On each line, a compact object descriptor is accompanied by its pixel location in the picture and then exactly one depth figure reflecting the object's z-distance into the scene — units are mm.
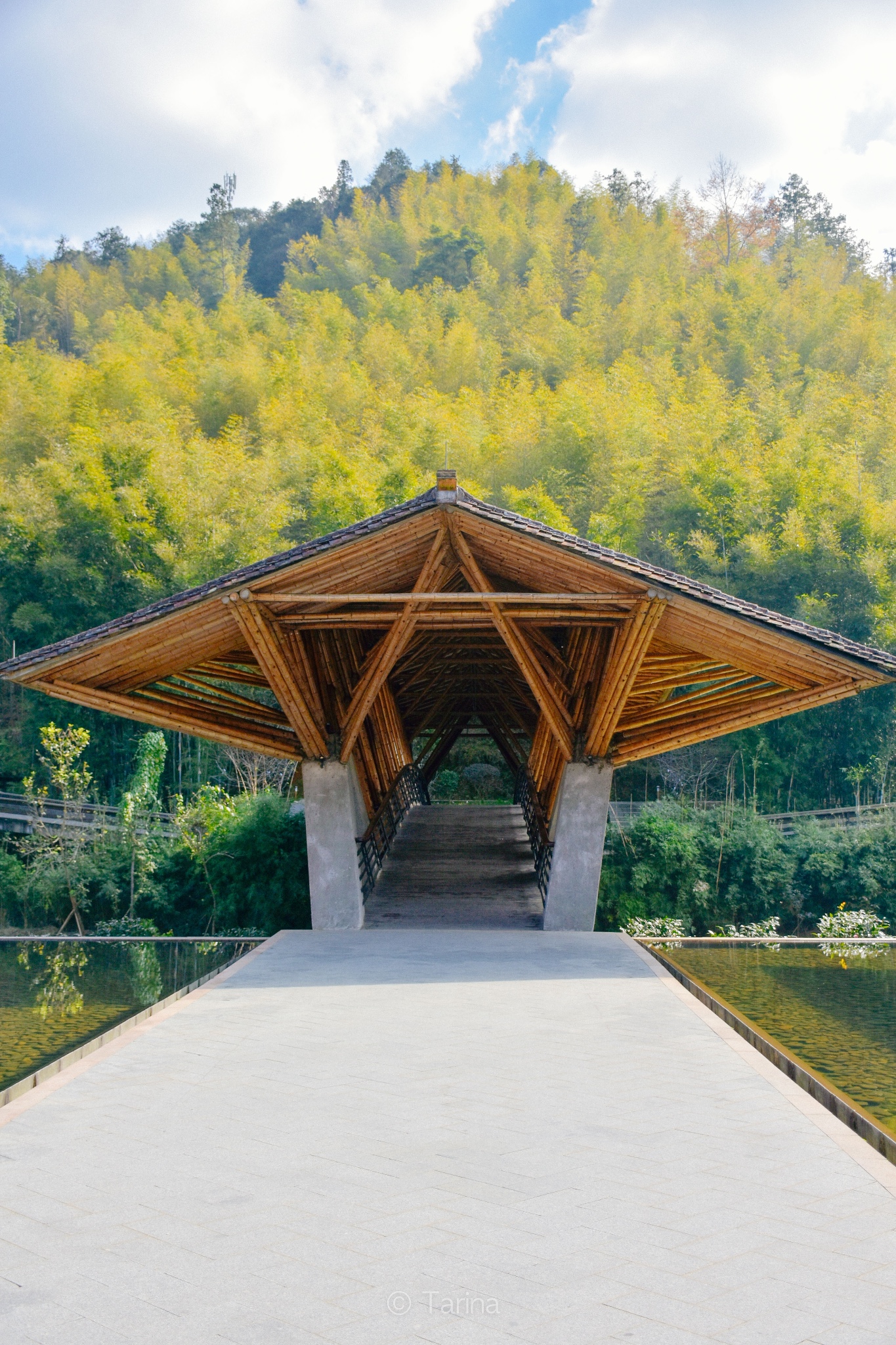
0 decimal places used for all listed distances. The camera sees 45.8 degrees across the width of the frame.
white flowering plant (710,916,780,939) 15905
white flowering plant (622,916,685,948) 15438
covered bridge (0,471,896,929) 9211
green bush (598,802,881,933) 17078
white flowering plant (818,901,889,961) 15695
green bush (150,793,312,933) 15797
